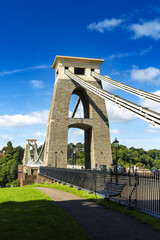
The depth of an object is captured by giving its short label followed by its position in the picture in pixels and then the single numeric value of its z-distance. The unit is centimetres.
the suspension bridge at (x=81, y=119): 3221
